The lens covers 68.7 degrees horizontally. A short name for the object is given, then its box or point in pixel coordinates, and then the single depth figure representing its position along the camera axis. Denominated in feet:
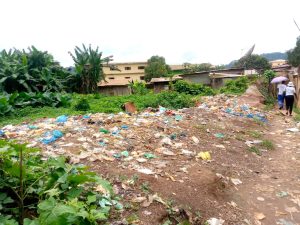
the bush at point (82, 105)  22.95
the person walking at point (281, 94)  24.60
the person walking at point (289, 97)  21.38
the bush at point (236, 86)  31.80
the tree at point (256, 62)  78.28
